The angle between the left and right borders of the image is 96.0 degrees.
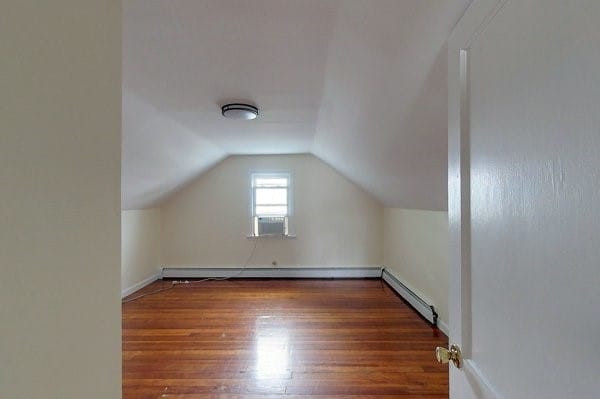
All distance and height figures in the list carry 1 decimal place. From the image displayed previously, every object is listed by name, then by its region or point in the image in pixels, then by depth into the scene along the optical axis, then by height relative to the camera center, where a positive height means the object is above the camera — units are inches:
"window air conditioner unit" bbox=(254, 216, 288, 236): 173.5 -15.7
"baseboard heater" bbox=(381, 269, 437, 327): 106.3 -44.8
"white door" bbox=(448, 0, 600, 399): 14.7 +0.2
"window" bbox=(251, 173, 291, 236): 176.4 +3.0
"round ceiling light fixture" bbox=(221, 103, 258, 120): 81.6 +28.0
